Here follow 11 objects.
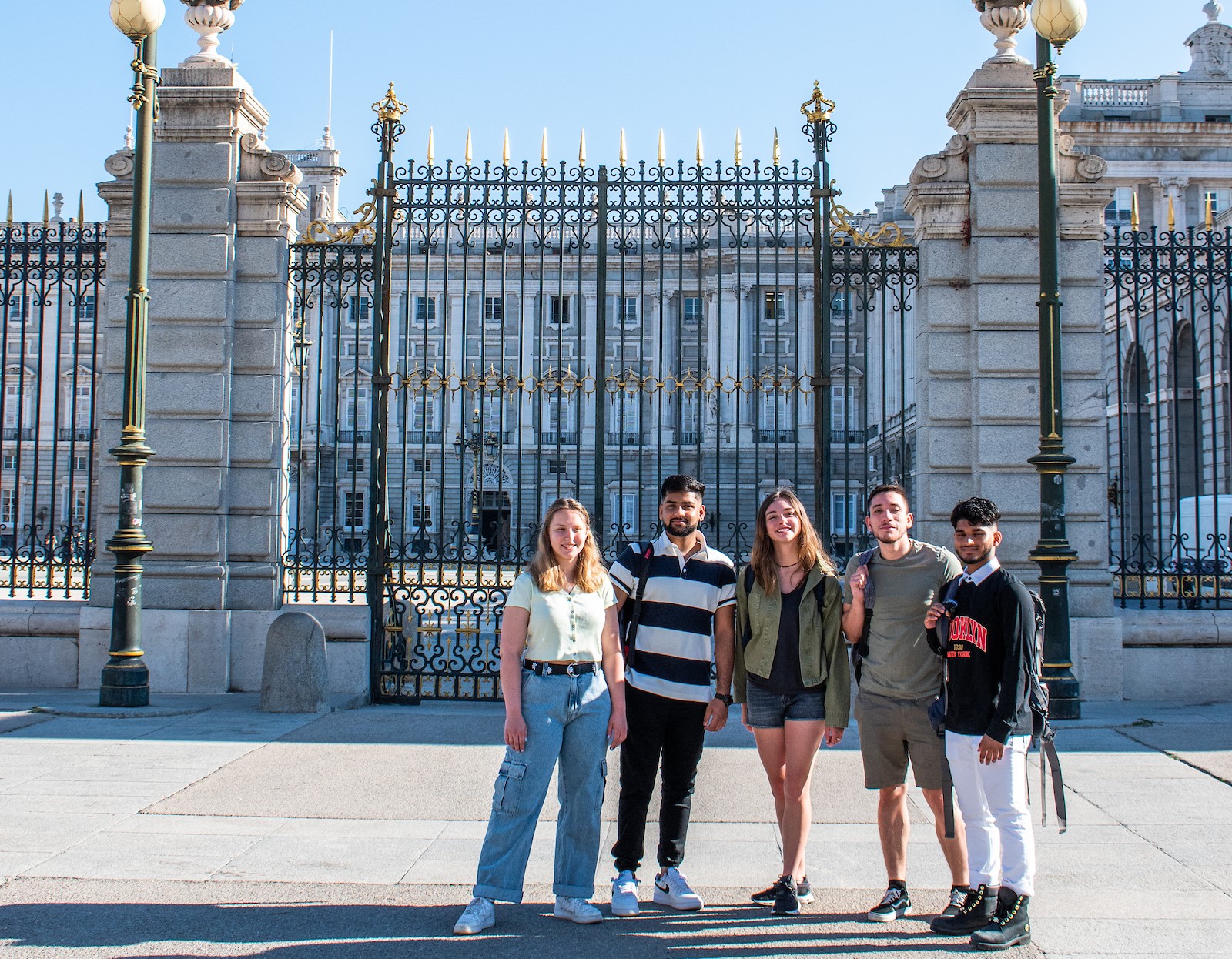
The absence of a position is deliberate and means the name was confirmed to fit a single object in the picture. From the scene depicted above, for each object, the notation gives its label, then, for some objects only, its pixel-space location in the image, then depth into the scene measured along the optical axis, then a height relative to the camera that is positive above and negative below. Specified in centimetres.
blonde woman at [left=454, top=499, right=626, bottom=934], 467 -77
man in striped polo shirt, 497 -62
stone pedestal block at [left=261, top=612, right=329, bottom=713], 947 -114
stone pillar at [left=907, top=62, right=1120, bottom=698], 1030 +183
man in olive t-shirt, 482 -60
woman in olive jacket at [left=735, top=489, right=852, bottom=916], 489 -56
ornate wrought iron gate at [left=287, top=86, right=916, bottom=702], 1027 +219
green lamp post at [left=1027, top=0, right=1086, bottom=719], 919 +95
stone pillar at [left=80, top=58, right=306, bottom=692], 1042 +143
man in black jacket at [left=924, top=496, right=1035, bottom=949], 444 -80
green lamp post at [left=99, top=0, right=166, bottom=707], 927 +71
